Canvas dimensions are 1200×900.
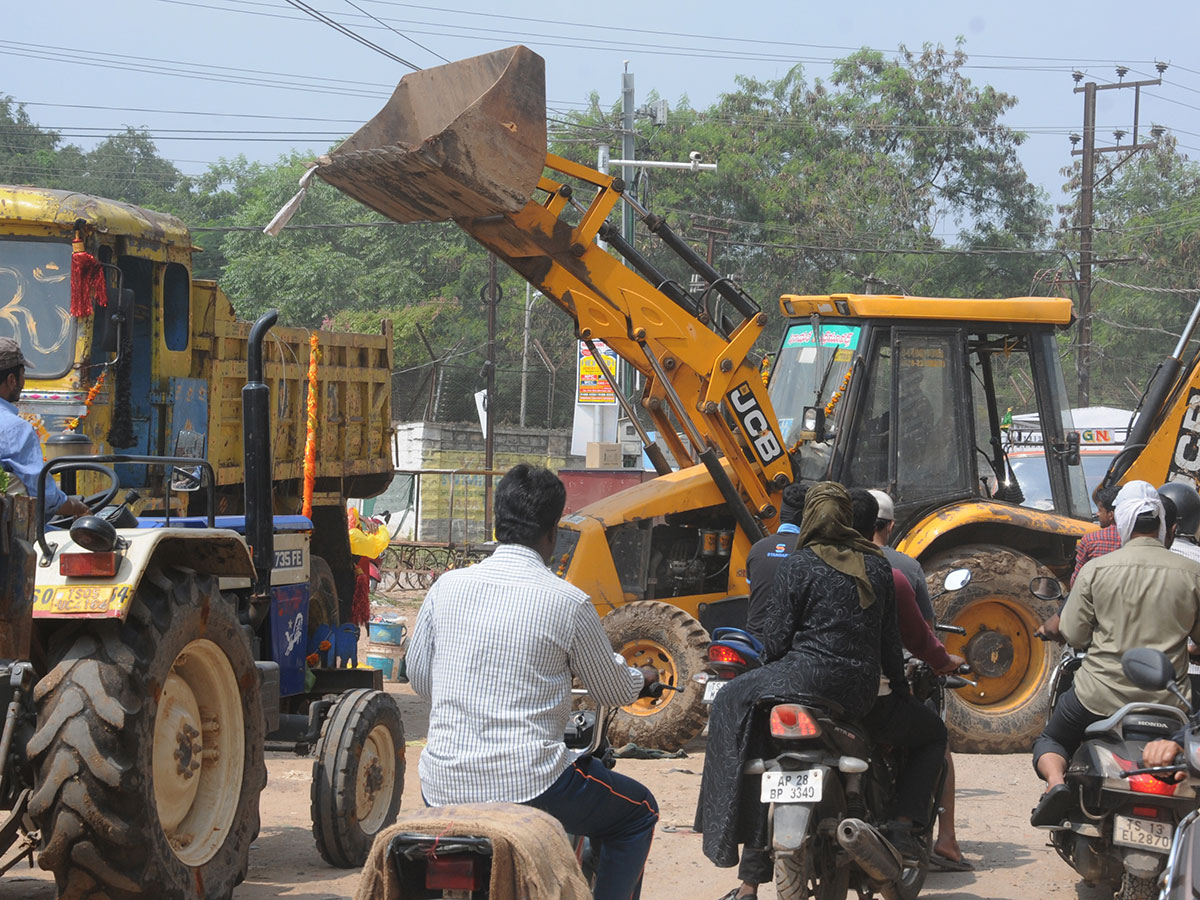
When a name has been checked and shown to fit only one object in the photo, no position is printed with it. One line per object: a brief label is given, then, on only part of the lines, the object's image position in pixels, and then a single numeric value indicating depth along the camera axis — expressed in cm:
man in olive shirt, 1052
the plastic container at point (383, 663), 2266
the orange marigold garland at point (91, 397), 1608
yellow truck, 1614
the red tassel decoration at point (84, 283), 1599
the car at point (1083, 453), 2044
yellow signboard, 4950
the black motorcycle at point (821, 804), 948
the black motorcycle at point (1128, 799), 975
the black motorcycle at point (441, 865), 654
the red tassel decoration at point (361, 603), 2209
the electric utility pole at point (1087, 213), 6368
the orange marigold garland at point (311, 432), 1918
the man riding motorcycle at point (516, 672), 729
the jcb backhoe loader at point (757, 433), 1819
